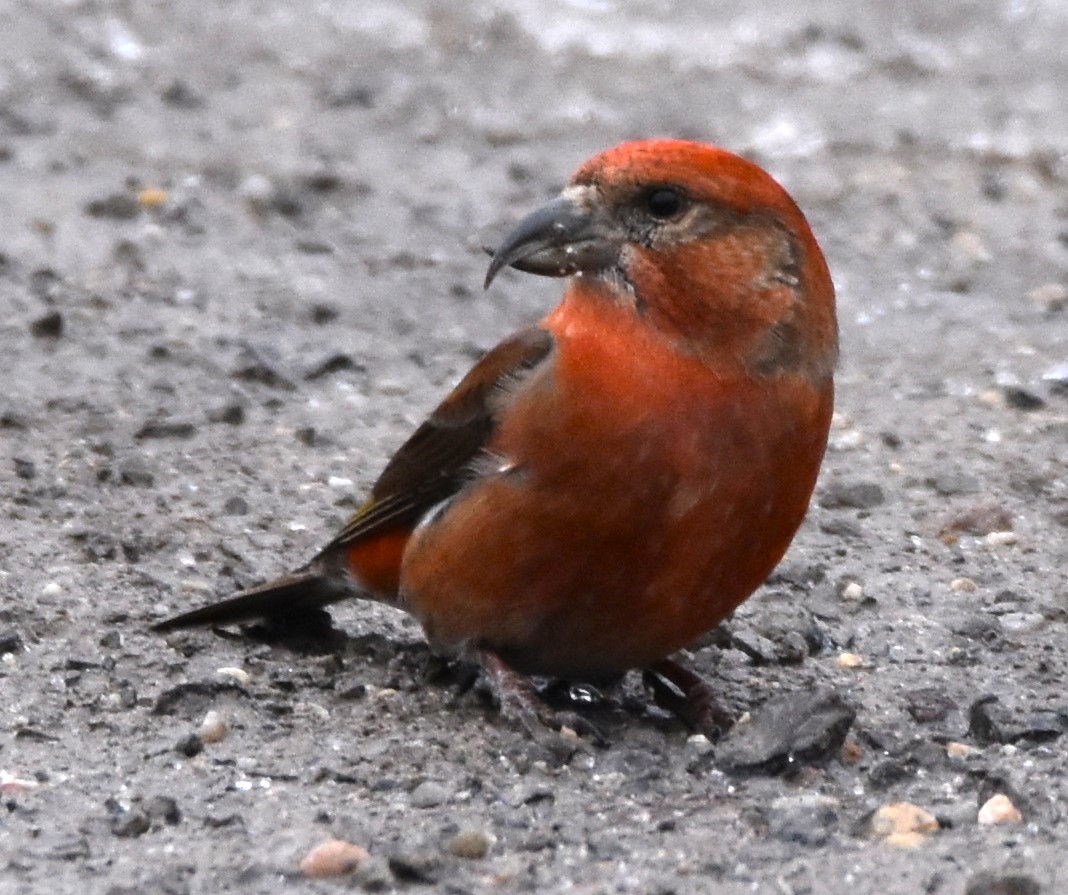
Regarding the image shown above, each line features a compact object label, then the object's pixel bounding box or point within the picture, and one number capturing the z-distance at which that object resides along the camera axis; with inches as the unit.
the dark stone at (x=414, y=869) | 270.1
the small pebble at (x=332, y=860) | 268.7
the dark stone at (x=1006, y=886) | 258.5
